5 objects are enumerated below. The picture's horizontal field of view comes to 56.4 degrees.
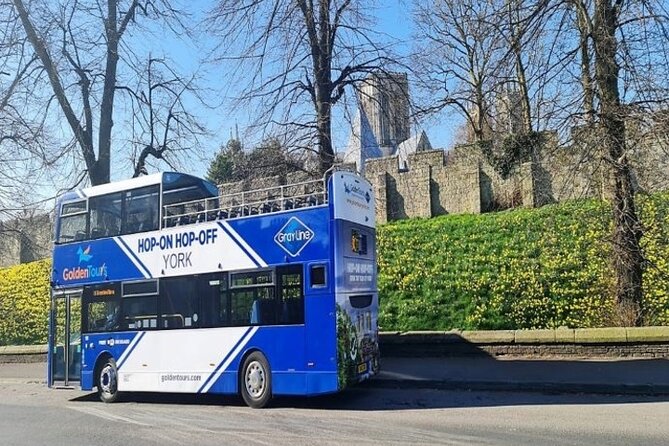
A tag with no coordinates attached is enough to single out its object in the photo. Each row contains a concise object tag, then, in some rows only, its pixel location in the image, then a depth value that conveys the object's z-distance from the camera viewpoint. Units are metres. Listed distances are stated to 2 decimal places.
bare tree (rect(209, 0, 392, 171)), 15.15
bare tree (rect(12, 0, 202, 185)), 18.47
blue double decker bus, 10.30
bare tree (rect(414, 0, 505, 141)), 13.38
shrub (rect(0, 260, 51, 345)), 24.73
